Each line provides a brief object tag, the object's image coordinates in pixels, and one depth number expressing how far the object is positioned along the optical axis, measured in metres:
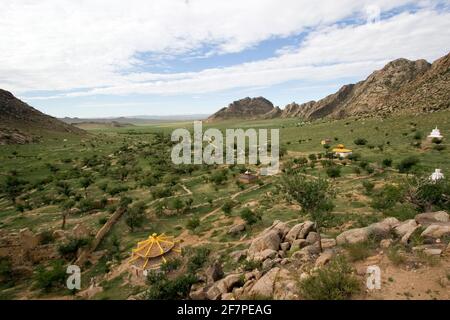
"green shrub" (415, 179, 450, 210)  16.92
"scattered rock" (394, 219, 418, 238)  12.11
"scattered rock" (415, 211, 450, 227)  13.37
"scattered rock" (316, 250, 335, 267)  10.87
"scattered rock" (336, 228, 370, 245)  12.45
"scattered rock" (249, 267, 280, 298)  10.06
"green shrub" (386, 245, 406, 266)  9.86
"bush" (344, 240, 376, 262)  10.79
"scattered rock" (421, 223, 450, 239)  11.20
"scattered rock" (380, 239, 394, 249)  11.35
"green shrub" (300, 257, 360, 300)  8.57
